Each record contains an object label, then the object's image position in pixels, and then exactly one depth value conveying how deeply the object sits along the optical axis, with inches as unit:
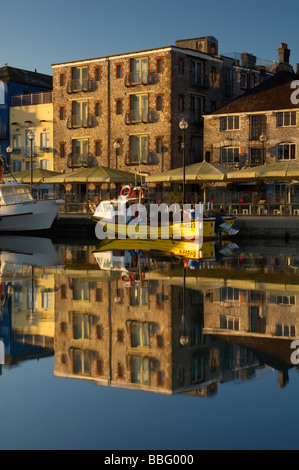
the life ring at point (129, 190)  1735.5
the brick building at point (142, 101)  2310.5
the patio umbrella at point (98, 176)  1985.7
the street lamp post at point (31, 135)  1947.1
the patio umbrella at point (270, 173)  1644.9
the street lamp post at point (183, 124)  1590.1
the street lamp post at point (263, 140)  2027.8
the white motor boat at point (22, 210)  1852.9
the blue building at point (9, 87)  2768.2
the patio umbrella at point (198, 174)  1776.6
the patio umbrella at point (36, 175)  2173.0
